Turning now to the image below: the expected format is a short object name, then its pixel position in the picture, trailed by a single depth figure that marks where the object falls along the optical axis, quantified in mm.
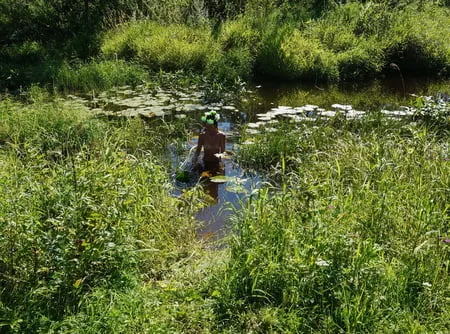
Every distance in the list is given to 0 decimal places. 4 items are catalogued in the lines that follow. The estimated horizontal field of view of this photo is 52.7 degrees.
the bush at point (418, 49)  10461
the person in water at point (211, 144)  5613
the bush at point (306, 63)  9641
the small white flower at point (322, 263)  2892
